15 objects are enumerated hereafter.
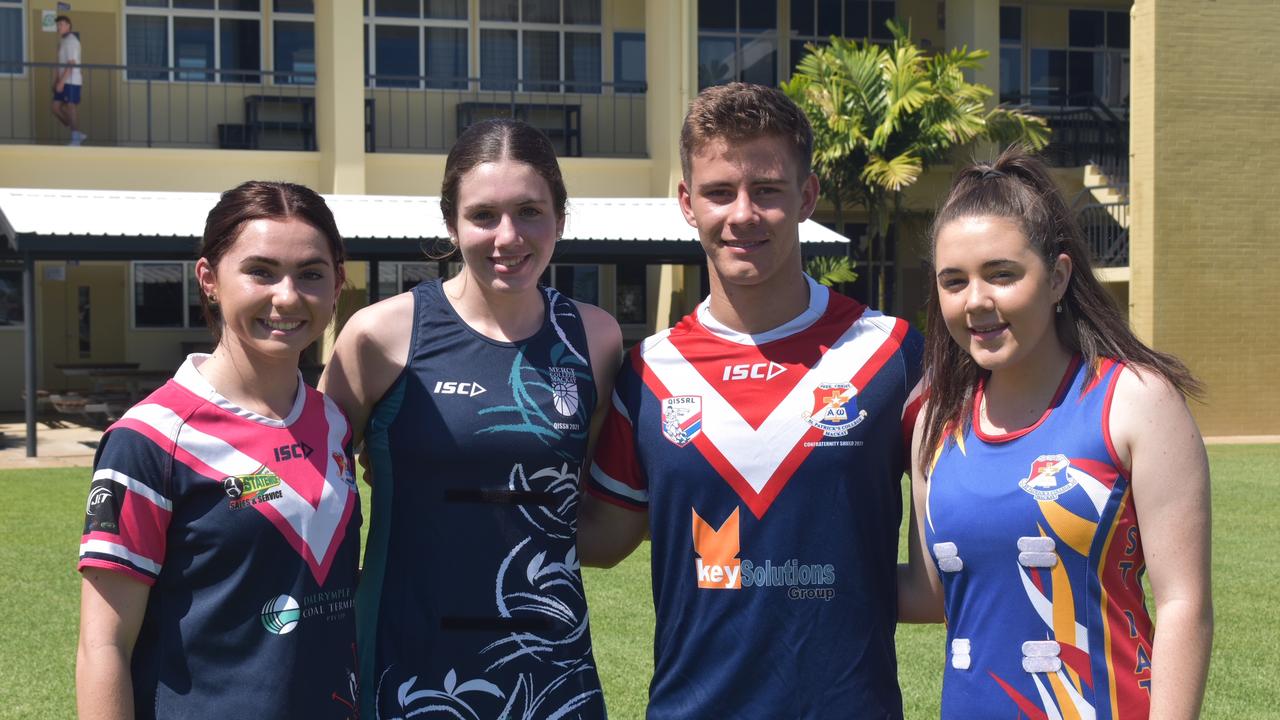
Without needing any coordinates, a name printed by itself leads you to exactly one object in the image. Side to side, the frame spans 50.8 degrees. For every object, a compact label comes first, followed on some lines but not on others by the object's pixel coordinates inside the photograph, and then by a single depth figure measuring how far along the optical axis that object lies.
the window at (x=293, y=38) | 22.48
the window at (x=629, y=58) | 23.53
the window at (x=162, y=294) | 23.86
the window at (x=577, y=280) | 24.20
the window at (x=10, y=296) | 23.39
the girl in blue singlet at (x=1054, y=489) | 2.48
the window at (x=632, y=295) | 25.17
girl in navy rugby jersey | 2.50
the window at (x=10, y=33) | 21.48
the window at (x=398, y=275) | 24.33
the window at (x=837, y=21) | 23.94
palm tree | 18.94
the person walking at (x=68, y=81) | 20.05
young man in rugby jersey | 2.90
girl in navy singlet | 3.03
